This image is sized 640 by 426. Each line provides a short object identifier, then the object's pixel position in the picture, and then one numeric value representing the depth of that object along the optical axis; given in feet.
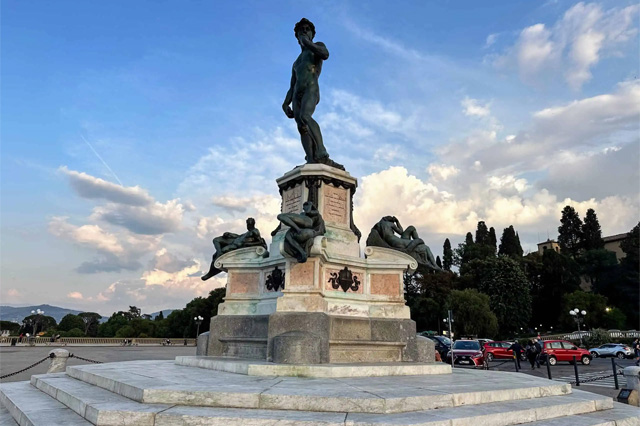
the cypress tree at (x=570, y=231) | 279.77
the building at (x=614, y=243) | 288.51
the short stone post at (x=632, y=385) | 22.80
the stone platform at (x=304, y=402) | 13.50
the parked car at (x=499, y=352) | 93.34
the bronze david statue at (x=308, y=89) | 35.70
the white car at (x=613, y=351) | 106.03
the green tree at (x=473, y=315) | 163.84
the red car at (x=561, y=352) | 80.28
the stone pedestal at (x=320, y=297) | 25.39
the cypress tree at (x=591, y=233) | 269.03
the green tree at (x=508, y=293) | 187.32
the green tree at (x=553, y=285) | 221.46
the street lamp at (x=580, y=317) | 174.22
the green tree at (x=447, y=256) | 281.13
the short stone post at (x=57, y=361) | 31.68
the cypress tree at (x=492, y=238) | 295.85
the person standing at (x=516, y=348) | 67.05
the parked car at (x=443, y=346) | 77.92
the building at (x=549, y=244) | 342.23
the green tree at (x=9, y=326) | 278.93
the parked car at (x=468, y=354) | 70.93
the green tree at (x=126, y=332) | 221.13
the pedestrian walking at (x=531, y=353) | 71.35
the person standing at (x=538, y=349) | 75.07
